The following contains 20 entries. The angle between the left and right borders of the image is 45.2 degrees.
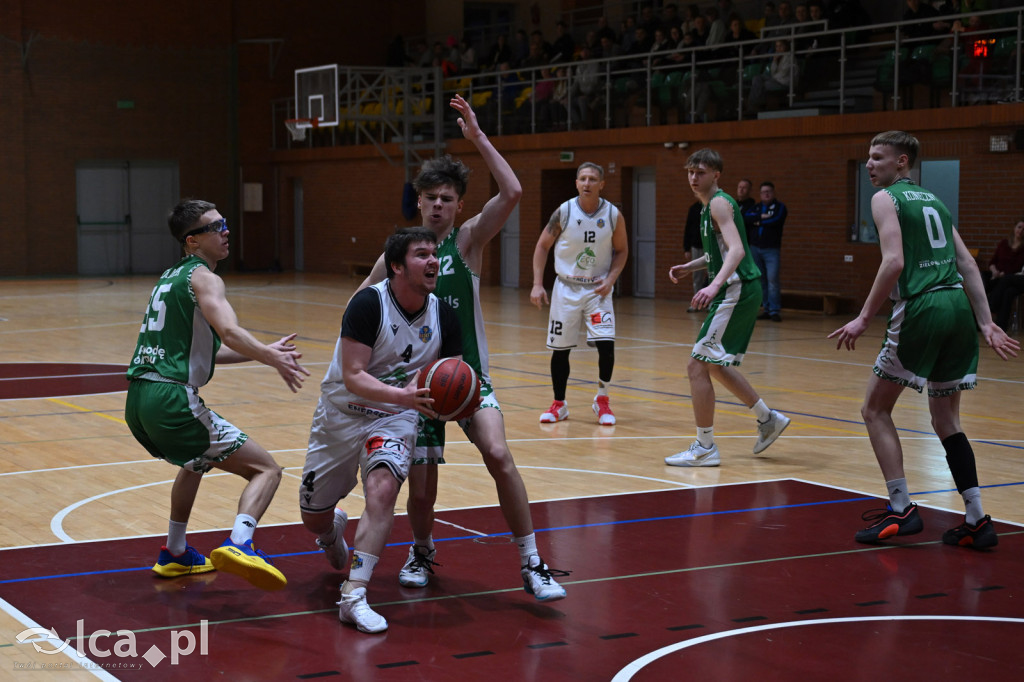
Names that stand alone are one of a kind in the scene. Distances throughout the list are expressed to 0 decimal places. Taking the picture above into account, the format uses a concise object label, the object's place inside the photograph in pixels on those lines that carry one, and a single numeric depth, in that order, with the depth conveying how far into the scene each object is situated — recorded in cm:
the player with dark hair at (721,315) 742
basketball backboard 2541
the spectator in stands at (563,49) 2338
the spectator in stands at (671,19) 2138
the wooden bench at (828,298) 1811
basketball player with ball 444
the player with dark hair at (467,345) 470
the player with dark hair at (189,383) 482
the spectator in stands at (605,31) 2258
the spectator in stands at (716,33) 1995
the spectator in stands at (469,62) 2652
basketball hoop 2584
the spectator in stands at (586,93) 2170
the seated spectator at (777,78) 1820
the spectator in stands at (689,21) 2047
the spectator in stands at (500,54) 2519
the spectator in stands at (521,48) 2495
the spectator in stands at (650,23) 2179
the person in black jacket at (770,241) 1755
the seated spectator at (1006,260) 1504
